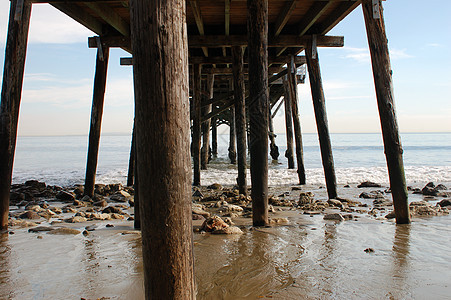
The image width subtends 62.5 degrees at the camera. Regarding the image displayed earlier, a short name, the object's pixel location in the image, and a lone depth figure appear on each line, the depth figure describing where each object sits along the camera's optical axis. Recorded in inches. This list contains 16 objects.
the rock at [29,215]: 222.7
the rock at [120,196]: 307.0
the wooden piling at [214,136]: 794.4
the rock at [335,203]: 253.3
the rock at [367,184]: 381.9
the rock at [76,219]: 210.4
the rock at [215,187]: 365.7
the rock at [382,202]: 267.0
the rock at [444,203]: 258.6
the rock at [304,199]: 266.4
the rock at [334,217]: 205.9
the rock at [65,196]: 303.3
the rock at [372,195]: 300.5
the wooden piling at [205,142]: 544.1
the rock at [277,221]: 194.7
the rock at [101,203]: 273.9
